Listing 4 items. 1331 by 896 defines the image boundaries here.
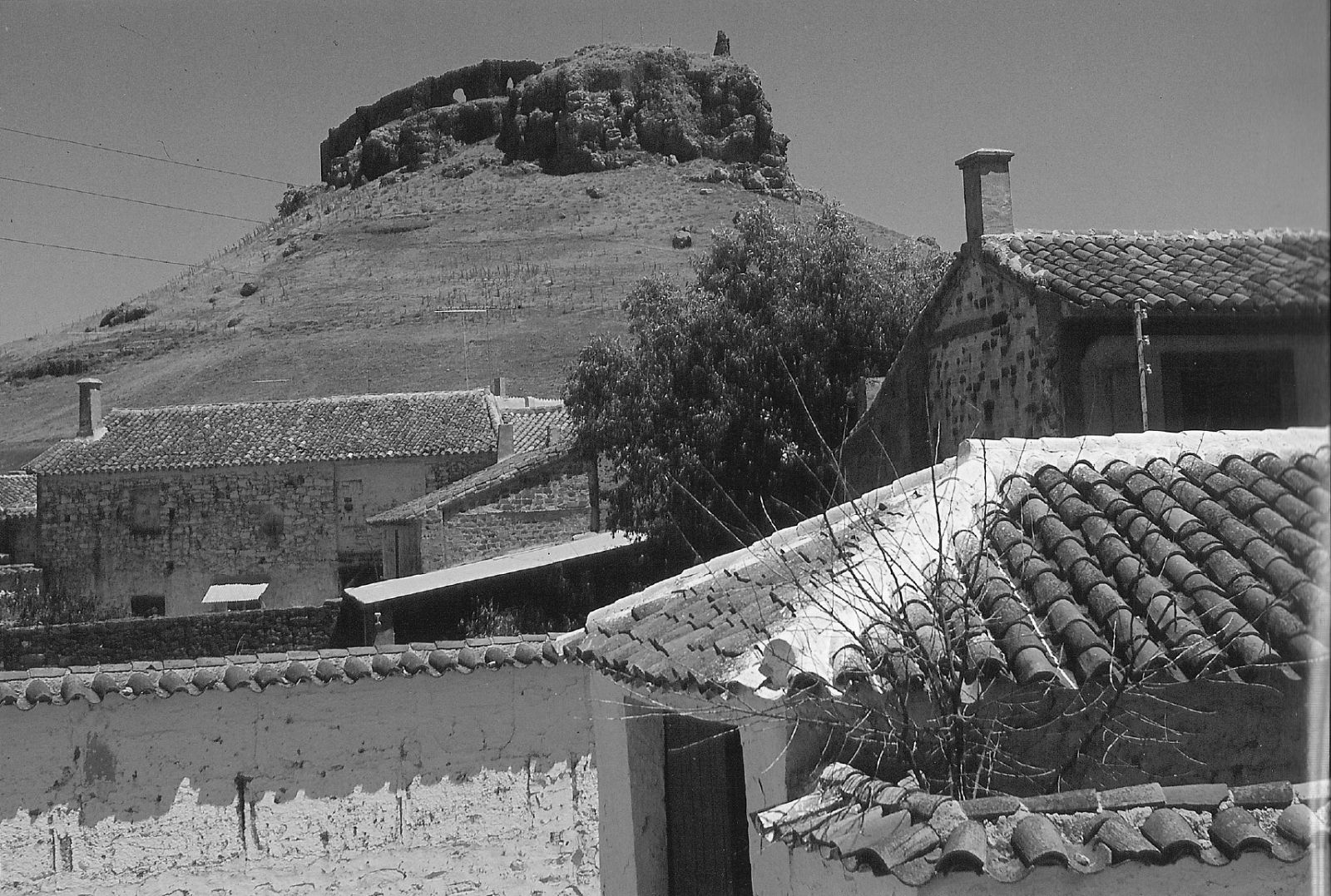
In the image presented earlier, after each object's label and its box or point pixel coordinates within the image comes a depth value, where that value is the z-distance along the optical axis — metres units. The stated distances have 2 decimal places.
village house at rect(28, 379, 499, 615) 30.22
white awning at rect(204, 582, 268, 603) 29.83
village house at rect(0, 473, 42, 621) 31.27
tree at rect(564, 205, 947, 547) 18.91
